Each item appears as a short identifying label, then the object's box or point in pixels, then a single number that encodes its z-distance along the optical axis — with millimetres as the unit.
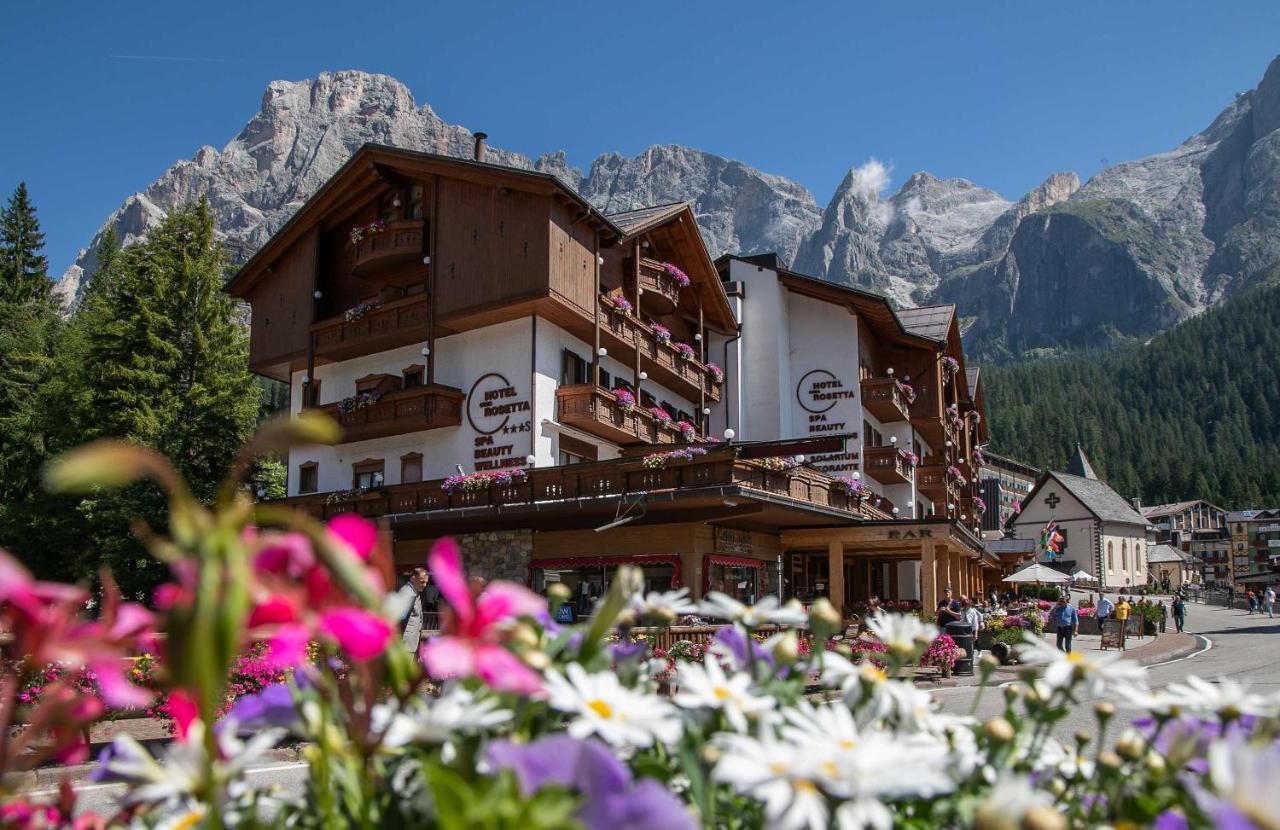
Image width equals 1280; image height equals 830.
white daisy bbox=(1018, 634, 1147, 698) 1746
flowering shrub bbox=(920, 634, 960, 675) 19547
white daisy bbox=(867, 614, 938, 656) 1860
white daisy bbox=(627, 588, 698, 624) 1938
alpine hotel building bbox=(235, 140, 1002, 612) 23172
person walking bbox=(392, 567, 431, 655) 11070
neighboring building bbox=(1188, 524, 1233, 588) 144625
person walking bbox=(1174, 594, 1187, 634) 41356
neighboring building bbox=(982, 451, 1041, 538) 126731
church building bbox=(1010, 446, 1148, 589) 85500
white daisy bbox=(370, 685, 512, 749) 1372
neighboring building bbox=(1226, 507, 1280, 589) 139750
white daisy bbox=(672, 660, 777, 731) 1564
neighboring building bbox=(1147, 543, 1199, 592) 104000
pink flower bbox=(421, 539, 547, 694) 1138
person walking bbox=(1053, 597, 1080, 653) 24230
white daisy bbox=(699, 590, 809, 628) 1885
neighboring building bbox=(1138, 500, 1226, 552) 141625
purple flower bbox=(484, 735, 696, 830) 1058
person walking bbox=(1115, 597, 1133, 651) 29375
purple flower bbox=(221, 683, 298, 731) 1510
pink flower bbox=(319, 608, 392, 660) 1093
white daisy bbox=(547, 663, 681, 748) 1394
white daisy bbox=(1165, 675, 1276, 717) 1708
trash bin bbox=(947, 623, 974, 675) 20312
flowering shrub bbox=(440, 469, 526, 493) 23219
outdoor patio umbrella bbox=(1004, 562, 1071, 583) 41406
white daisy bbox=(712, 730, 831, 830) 1201
